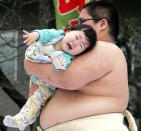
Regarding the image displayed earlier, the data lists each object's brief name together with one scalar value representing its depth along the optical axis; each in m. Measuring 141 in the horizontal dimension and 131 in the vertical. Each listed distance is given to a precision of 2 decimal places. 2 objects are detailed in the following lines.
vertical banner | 5.17
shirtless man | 4.00
